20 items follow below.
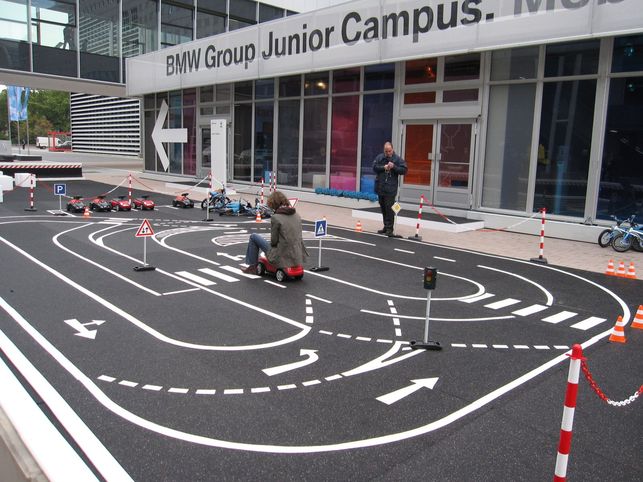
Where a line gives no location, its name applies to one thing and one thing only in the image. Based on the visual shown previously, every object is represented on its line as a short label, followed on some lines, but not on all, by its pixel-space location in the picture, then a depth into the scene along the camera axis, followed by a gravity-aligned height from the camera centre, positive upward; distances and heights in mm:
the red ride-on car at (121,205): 18906 -1641
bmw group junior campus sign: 14086 +4026
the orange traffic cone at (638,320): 8258 -2091
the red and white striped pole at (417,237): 15117 -1868
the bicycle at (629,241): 13694 -1600
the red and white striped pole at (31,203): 17856 -1642
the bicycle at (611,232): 13983 -1461
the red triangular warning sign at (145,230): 10859 -1402
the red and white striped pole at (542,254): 12412 -1835
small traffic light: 6996 -1354
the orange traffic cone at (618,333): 7594 -2100
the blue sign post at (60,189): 16875 -1072
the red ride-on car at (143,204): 19356 -1636
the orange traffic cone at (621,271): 11398 -1939
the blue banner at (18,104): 43656 +3520
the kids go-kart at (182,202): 20312 -1606
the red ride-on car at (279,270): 10156 -1946
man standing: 15391 -392
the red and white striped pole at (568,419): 3809 -1625
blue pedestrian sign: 10719 -1223
